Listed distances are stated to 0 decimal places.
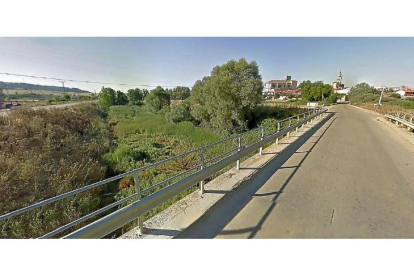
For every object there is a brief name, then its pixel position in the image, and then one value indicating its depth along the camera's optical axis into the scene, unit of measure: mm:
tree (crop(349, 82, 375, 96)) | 76538
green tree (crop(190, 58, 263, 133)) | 19266
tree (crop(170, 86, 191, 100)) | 57184
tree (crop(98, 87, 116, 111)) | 37750
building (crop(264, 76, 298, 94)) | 106538
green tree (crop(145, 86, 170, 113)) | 41406
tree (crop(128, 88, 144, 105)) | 73750
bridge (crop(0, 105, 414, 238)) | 2539
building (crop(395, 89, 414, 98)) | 68938
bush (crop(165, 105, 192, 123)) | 27500
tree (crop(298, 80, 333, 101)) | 51906
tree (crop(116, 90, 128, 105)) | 72050
